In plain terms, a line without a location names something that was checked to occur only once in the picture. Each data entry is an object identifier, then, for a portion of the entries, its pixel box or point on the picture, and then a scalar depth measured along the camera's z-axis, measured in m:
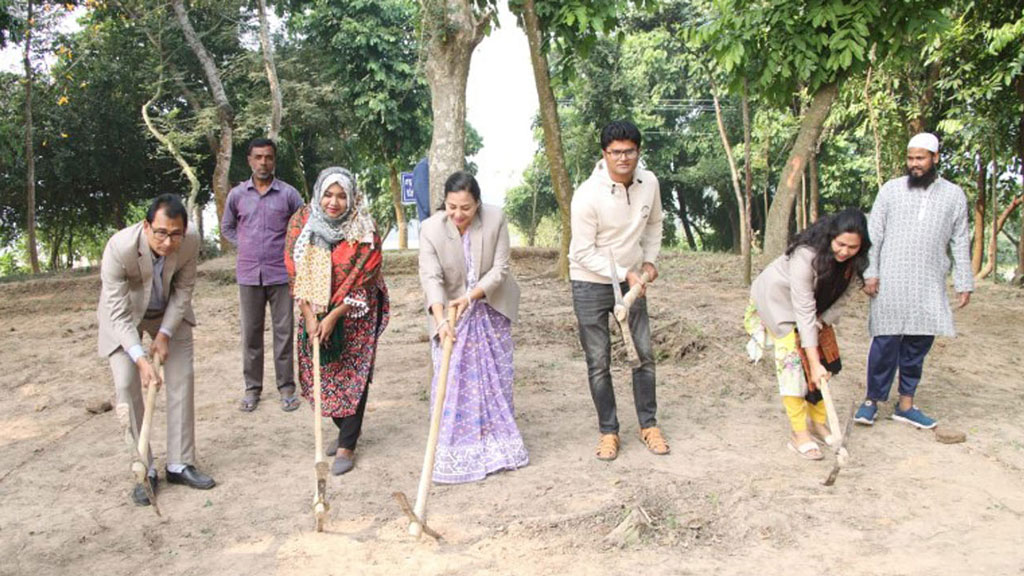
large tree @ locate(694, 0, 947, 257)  5.77
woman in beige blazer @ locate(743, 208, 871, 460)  3.89
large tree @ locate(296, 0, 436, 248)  18.88
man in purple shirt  5.14
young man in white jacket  4.02
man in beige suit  3.72
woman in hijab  4.05
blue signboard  9.34
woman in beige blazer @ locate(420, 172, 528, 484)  3.94
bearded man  4.41
